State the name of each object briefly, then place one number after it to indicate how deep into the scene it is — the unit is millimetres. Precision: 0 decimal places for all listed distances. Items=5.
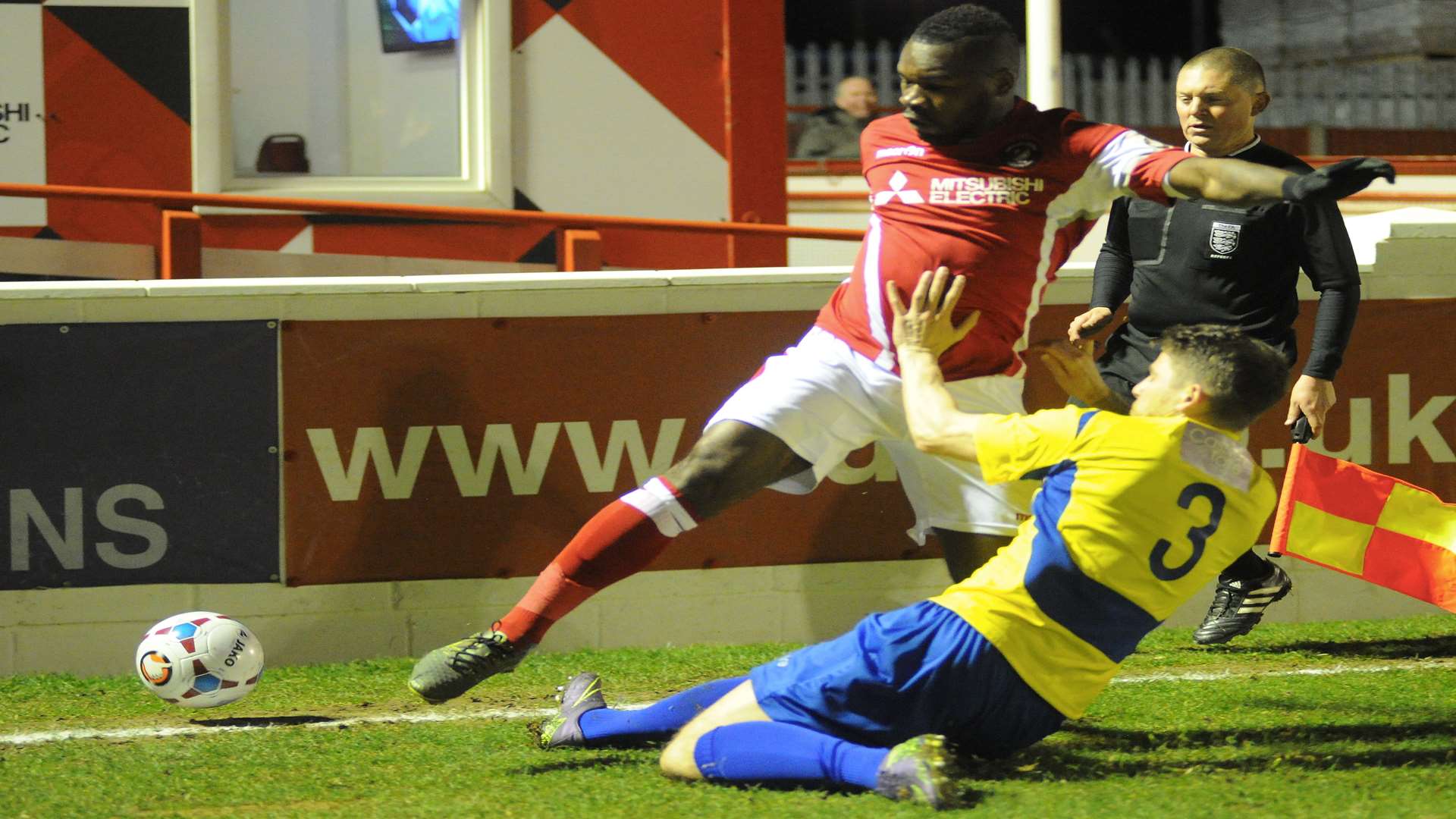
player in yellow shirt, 6957
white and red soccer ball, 9203
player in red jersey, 8109
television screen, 15836
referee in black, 9578
